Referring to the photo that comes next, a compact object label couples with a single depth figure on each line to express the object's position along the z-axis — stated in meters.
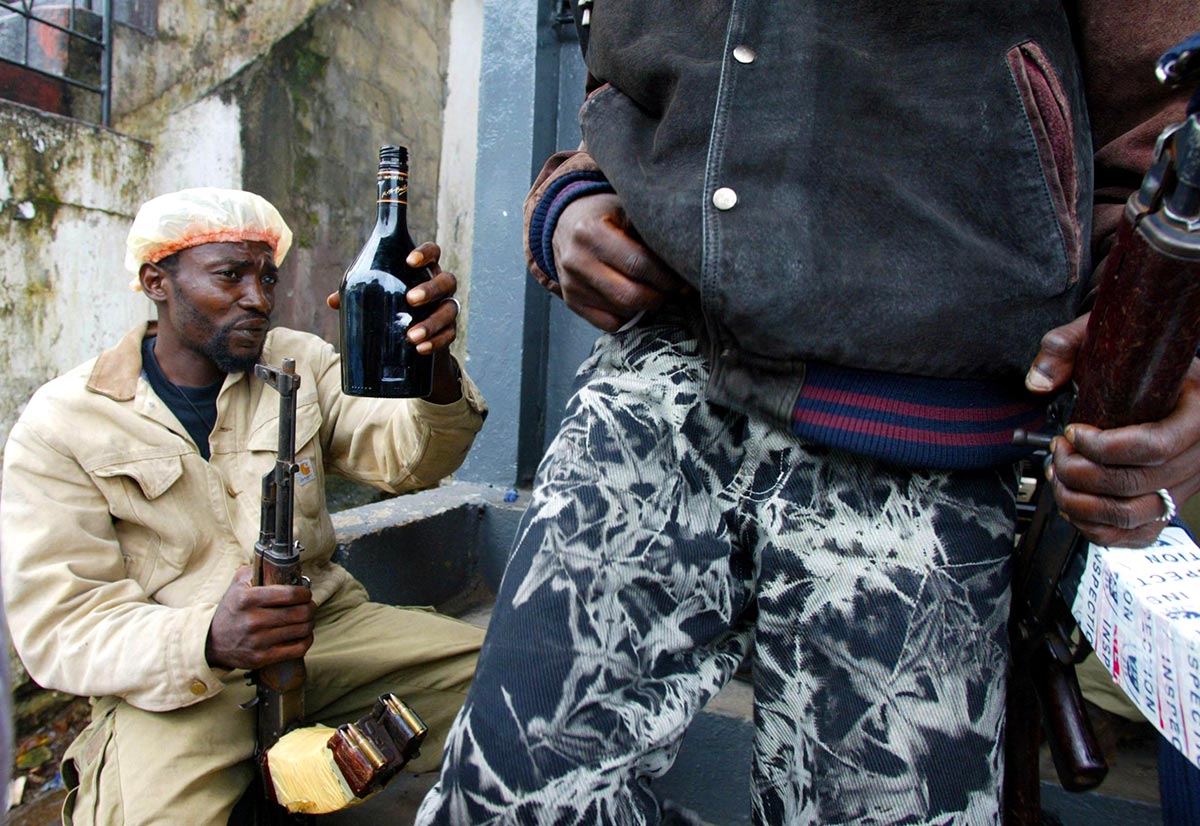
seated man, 2.06
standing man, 1.09
